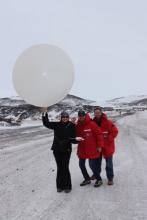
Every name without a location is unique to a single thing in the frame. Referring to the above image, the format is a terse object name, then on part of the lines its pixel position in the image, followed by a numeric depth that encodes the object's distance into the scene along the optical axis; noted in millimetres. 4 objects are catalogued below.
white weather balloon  2890
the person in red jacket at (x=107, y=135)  3523
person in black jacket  3301
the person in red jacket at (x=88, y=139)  3437
